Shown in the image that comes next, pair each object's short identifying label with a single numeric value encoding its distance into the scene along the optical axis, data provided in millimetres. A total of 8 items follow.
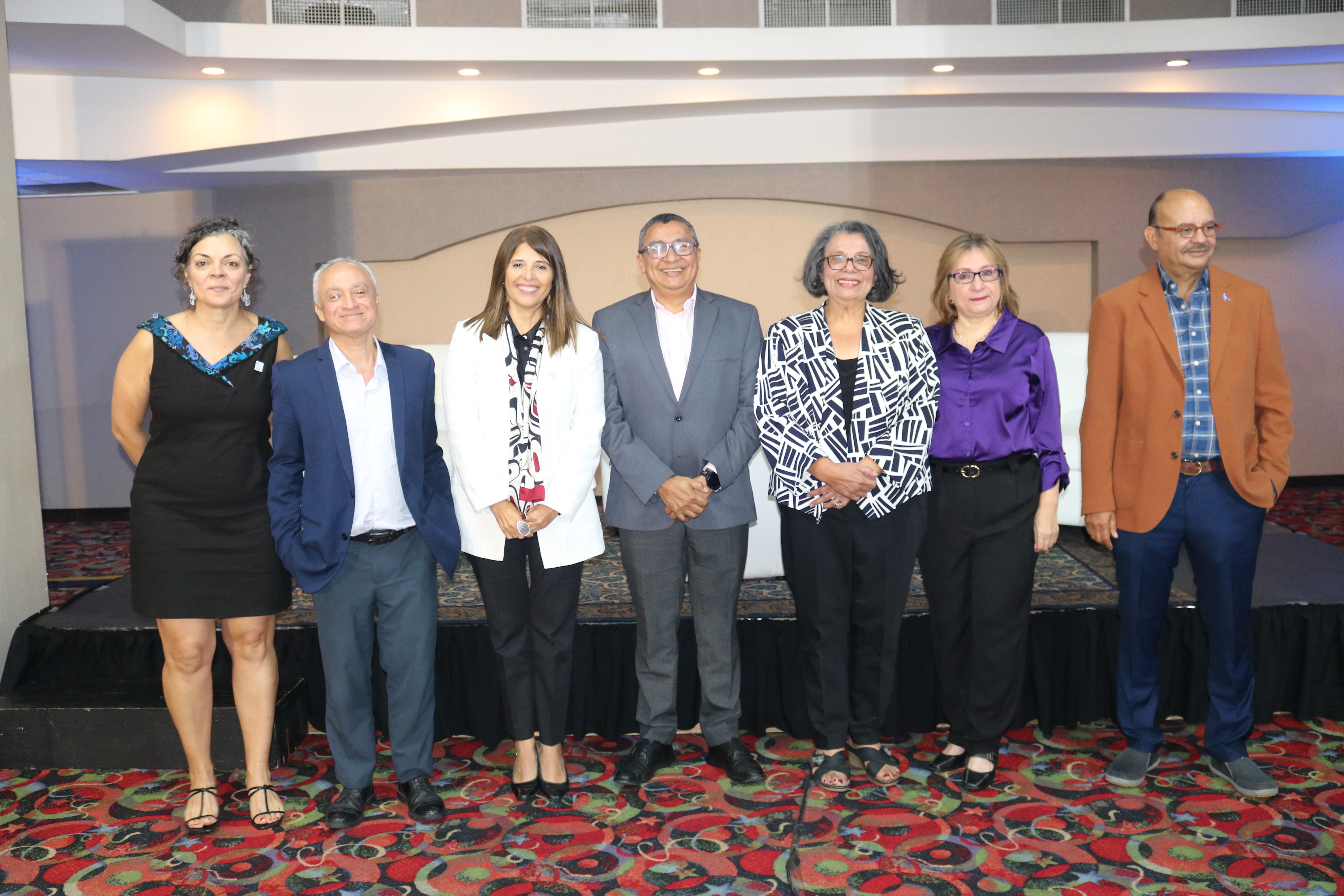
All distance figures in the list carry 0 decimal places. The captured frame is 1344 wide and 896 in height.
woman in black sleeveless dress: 2695
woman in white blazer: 2768
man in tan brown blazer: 2809
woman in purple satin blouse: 2777
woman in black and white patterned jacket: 2789
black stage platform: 3436
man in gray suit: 2898
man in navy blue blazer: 2682
